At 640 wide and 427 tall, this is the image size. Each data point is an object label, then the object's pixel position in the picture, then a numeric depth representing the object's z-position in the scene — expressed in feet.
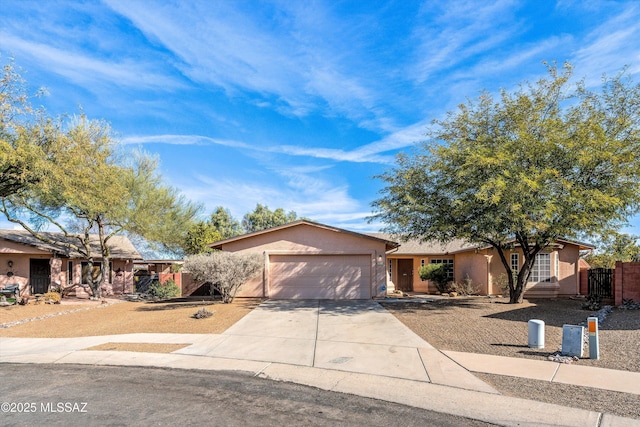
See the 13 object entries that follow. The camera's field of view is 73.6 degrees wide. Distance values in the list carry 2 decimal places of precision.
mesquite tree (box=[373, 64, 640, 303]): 43.37
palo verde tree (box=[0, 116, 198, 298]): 55.77
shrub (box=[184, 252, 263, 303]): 54.70
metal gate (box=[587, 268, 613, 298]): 62.75
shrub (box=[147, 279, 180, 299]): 73.67
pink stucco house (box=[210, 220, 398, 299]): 64.85
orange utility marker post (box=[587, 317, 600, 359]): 28.19
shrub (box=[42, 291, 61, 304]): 65.10
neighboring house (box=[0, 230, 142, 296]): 75.82
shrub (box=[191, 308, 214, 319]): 47.01
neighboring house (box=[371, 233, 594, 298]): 70.33
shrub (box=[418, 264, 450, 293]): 83.20
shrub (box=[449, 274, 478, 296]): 77.77
